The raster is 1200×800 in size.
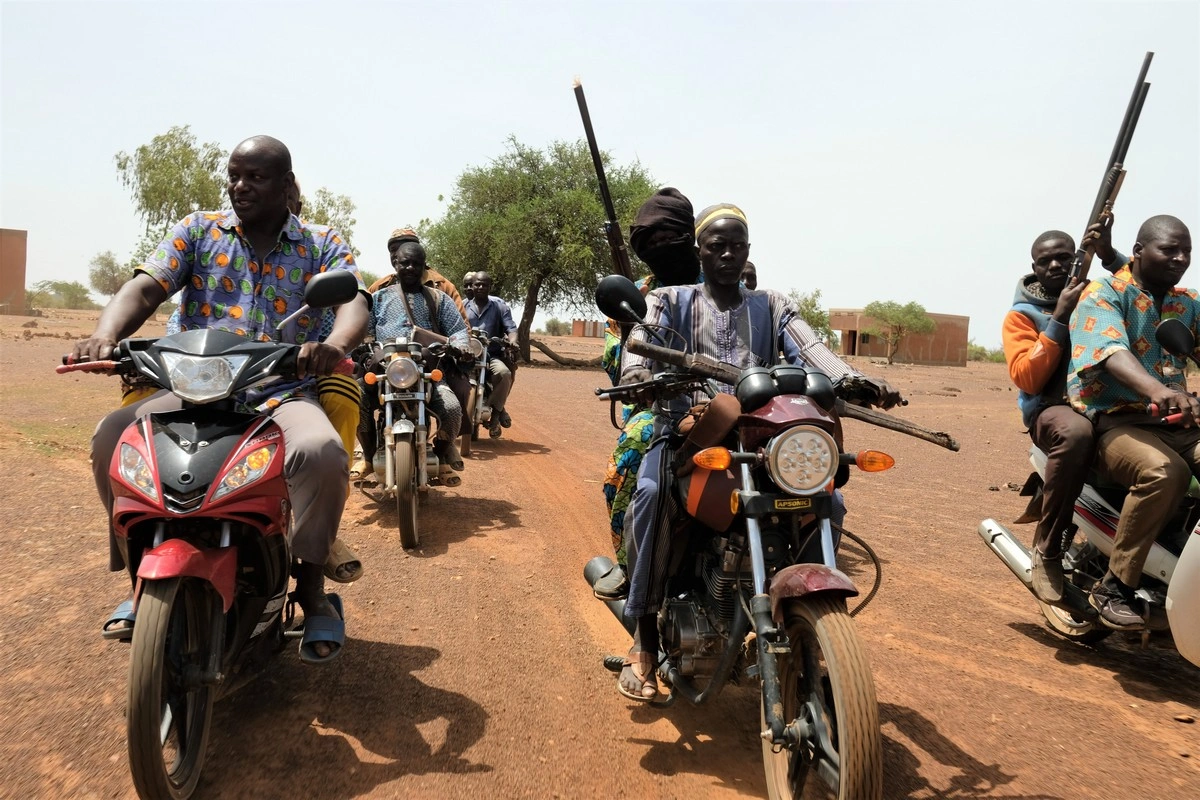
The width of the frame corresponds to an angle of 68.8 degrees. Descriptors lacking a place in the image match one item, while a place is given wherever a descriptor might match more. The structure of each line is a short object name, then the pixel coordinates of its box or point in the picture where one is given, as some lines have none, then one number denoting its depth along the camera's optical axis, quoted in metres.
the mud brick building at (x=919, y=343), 53.91
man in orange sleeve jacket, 4.63
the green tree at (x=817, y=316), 46.94
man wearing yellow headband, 3.52
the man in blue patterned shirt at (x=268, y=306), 3.32
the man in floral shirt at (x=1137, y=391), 4.20
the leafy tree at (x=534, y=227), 31.56
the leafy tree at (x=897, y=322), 51.03
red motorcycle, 2.70
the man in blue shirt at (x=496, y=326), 10.98
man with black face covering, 5.02
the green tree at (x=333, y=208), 41.28
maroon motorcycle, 2.58
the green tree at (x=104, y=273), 71.77
